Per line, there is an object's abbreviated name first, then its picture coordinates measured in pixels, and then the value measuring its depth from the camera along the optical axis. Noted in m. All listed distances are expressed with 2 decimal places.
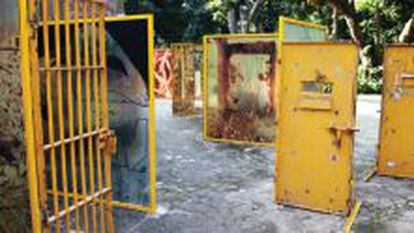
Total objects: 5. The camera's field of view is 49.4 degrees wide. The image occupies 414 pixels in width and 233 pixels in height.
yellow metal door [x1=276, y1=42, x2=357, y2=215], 4.83
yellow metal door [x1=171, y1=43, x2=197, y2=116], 11.85
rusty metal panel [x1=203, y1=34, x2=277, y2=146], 8.48
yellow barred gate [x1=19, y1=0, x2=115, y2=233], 2.84
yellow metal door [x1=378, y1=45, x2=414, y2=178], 6.19
